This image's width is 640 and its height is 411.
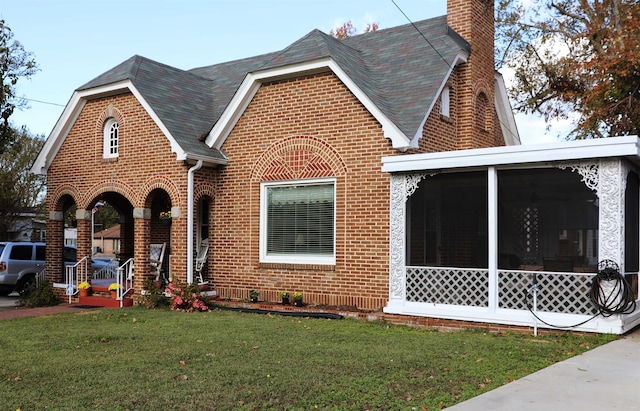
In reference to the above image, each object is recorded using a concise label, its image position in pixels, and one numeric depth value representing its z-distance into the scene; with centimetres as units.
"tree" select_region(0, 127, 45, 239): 3440
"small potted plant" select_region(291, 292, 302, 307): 1319
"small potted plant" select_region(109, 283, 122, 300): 1480
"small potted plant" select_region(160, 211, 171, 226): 1738
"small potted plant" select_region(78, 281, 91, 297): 1551
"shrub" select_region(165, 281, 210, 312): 1362
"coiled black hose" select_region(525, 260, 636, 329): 966
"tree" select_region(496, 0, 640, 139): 2072
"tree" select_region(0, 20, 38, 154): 1664
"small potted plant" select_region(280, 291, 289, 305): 1336
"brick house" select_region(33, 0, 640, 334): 1261
